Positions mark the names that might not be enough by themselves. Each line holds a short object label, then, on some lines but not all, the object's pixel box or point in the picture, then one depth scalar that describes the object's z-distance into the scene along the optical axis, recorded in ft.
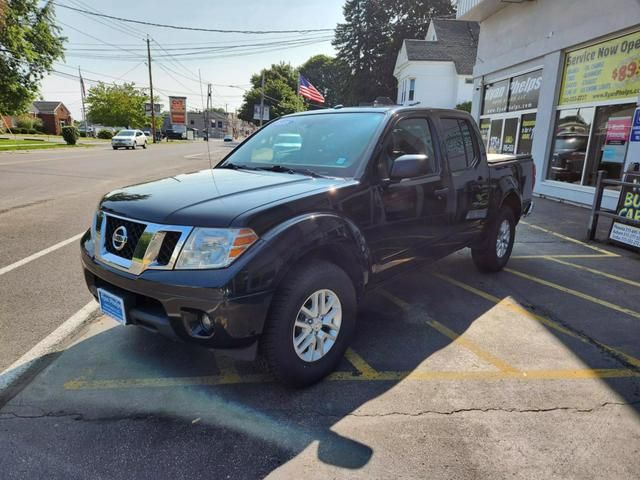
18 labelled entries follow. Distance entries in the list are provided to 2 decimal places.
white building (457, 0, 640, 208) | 30.68
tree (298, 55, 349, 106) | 245.08
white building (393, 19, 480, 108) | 104.94
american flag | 79.56
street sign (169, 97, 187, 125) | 231.71
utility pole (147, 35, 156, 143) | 163.04
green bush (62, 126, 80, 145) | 109.20
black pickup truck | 7.98
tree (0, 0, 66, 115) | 84.64
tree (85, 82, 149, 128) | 191.01
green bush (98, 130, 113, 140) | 175.24
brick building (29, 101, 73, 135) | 223.51
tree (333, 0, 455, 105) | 150.00
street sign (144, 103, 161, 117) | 196.34
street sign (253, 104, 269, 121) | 137.27
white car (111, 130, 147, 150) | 105.50
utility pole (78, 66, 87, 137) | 208.46
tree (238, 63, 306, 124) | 185.04
